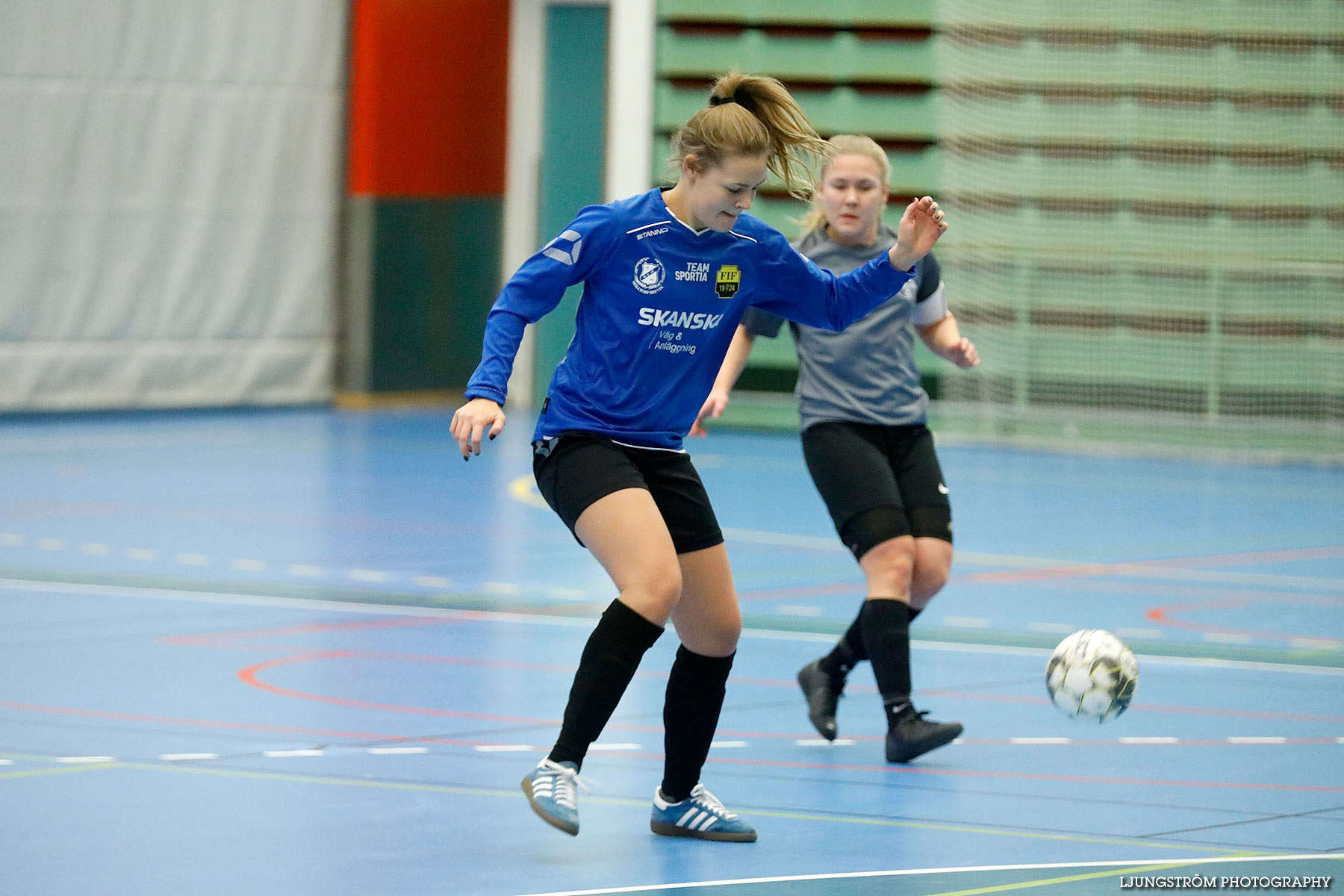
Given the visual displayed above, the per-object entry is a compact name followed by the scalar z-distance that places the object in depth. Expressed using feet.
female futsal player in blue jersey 31.89
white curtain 111.75
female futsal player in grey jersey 41.83
